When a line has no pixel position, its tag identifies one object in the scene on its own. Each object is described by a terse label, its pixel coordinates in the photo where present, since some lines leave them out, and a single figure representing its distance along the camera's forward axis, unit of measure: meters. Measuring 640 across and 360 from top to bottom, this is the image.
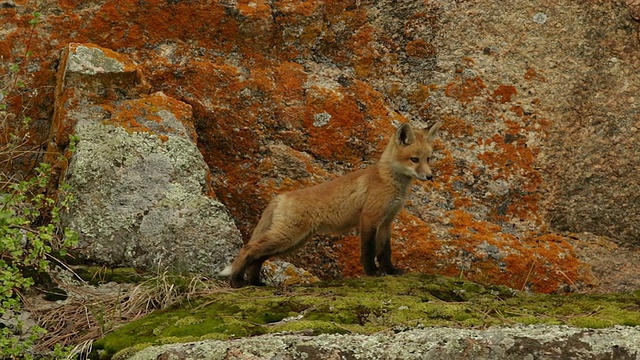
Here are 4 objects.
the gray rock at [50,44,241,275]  14.32
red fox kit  14.66
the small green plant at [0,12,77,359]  10.43
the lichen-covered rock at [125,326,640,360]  8.62
